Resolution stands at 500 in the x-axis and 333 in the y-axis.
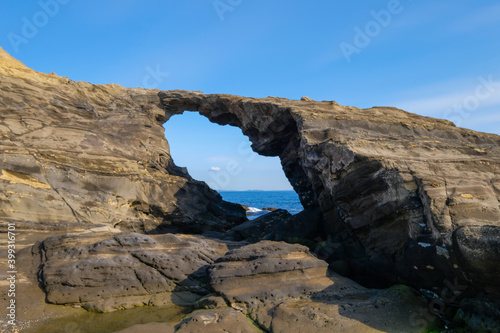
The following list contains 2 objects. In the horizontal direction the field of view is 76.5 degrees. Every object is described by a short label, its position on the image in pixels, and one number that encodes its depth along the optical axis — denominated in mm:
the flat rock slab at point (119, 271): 9156
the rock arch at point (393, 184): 9562
